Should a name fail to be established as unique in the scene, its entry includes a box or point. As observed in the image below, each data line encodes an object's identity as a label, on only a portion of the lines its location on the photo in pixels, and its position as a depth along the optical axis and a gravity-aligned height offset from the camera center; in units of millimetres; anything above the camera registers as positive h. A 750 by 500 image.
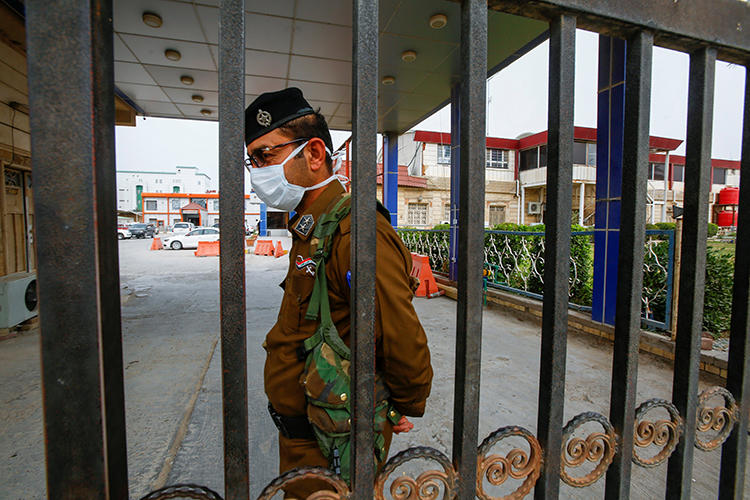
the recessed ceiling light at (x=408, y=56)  5457 +2765
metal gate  508 -66
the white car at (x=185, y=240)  21203 -872
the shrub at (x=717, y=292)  3771 -683
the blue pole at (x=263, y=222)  26266 +341
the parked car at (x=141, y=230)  32625 -432
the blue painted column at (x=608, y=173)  4242 +705
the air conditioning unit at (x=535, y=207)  21719 +1360
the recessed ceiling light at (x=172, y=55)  5219 +2633
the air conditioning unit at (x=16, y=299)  4453 -1007
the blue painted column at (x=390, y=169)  9453 +1613
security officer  1150 -191
